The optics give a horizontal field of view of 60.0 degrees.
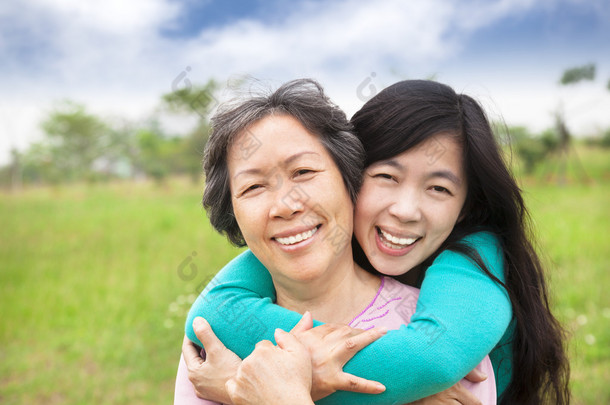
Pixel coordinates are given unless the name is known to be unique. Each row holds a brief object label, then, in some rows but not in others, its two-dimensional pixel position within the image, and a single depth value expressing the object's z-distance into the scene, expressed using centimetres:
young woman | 174
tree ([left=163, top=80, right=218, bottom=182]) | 1666
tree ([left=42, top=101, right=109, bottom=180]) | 2939
